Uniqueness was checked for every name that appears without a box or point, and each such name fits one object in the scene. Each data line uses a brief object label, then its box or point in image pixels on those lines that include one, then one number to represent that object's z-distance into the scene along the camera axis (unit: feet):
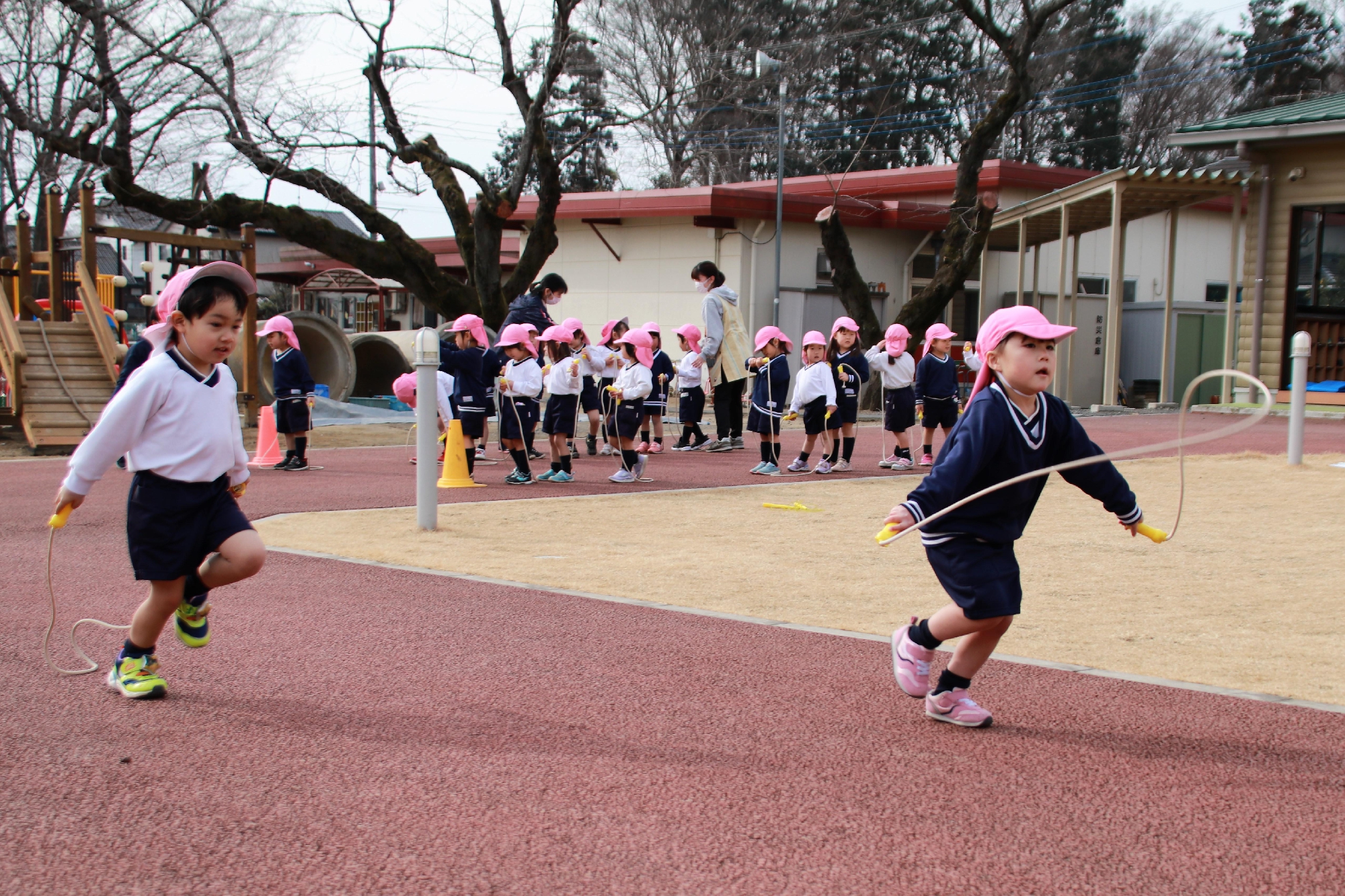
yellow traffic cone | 37.50
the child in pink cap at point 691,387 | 53.01
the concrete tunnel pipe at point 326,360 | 69.67
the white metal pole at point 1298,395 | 40.04
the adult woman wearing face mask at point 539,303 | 45.57
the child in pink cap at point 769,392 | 42.68
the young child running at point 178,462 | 14.10
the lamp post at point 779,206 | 81.51
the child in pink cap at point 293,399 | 43.27
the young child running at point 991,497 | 13.16
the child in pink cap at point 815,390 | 41.81
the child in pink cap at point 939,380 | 44.11
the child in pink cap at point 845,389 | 44.24
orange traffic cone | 45.42
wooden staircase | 49.03
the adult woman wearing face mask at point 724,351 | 47.32
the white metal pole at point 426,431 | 27.73
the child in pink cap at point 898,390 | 44.86
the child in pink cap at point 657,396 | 52.49
